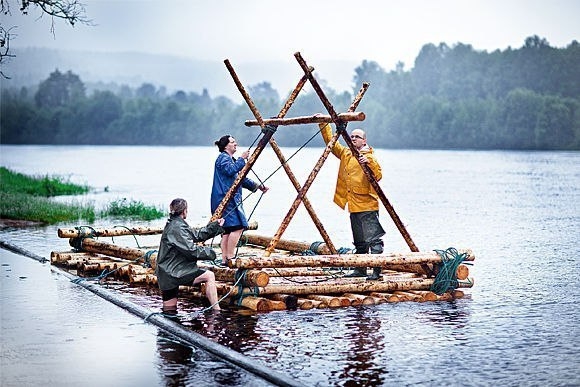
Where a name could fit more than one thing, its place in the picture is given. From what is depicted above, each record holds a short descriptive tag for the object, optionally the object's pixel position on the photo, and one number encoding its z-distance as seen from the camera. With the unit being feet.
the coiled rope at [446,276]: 47.88
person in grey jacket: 41.39
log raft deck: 44.01
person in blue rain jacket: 50.37
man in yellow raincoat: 49.29
